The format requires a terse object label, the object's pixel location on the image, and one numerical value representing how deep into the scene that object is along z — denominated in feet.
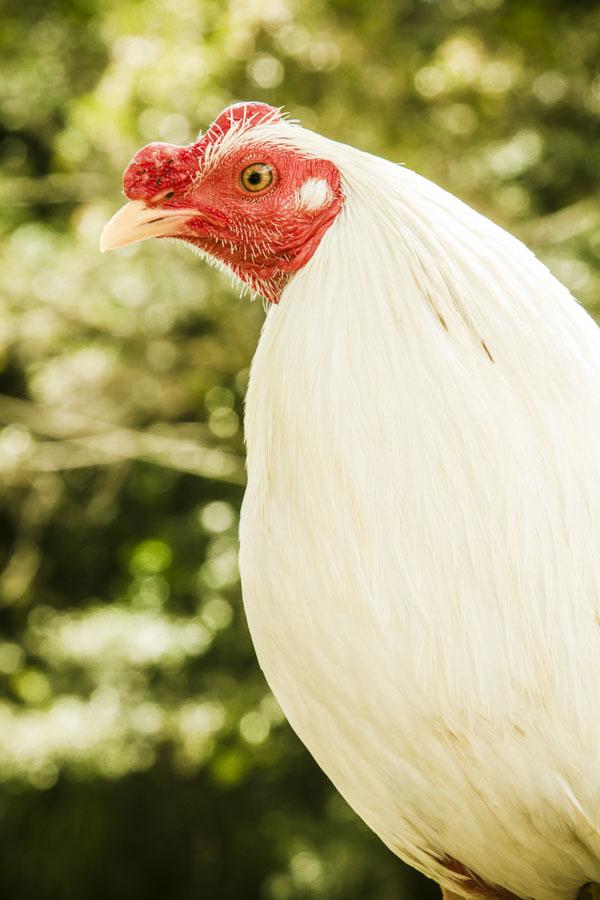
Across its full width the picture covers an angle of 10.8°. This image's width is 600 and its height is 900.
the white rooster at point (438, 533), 3.20
